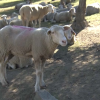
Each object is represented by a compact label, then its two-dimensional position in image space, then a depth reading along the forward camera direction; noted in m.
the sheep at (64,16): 13.22
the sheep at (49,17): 14.30
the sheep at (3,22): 12.35
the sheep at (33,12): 10.68
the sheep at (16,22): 11.40
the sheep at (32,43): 4.48
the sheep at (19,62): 6.93
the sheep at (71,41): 8.71
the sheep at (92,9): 14.68
